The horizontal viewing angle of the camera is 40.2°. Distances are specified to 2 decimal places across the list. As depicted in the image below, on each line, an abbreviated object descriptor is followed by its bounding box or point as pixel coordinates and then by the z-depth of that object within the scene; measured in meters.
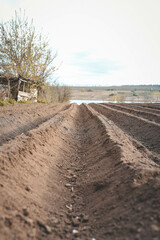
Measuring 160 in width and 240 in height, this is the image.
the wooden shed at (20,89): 21.19
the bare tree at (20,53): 21.00
